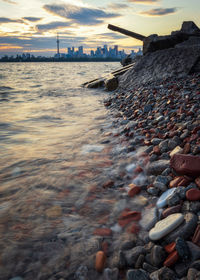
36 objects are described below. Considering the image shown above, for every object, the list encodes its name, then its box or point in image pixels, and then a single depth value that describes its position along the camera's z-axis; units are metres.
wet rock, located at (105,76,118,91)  10.50
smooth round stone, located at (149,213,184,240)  1.44
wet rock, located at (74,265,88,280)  1.36
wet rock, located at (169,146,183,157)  2.39
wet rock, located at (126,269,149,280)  1.22
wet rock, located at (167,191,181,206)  1.73
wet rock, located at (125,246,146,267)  1.37
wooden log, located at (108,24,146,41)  11.23
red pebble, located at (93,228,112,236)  1.71
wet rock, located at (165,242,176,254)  1.30
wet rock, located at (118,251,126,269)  1.37
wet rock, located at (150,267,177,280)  1.16
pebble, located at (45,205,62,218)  1.97
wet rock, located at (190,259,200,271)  1.15
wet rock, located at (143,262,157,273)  1.26
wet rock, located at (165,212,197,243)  1.37
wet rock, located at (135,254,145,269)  1.32
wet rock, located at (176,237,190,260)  1.23
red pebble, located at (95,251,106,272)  1.40
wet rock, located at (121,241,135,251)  1.53
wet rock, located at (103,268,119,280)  1.33
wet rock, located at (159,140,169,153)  2.69
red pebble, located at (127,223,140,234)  1.68
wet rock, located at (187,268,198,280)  1.09
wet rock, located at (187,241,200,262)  1.21
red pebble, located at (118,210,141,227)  1.81
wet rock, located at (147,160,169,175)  2.31
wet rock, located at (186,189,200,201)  1.62
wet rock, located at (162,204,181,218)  1.64
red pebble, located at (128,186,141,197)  2.17
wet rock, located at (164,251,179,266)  1.23
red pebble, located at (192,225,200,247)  1.29
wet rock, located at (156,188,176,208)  1.82
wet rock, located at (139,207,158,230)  1.69
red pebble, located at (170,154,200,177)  1.86
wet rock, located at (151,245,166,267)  1.28
